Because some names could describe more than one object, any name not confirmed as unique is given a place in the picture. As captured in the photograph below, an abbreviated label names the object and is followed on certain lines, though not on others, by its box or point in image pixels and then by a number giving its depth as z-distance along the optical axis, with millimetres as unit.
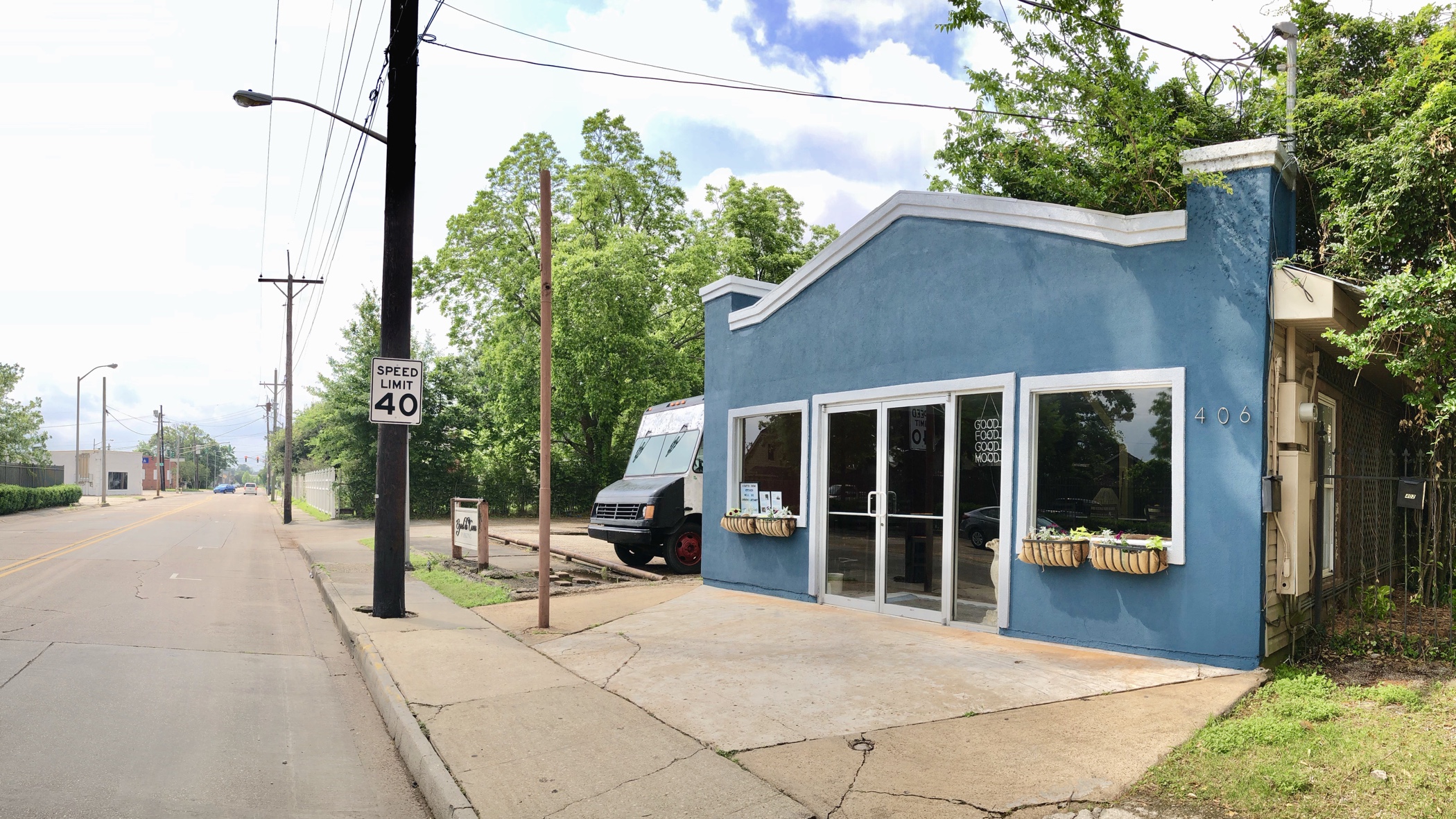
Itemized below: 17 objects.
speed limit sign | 10234
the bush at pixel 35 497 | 36719
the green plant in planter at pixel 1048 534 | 8047
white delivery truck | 14945
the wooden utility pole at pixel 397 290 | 10344
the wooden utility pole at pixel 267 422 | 88375
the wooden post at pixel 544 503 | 9211
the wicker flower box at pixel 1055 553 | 7773
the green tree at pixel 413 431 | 31938
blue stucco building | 7098
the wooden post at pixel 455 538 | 16734
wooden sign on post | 15172
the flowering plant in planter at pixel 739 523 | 11492
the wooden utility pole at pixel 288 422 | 34594
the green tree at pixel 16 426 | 48438
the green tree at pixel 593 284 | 28672
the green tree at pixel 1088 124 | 8023
